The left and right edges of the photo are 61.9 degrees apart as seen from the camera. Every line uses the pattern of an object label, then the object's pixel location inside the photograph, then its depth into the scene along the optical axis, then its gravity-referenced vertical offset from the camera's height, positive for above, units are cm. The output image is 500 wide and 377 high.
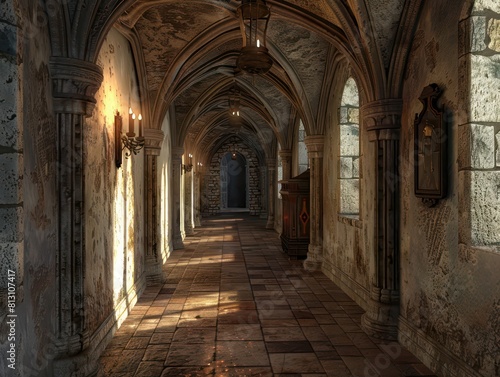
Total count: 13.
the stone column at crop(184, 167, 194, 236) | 1475 -48
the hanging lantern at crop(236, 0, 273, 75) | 460 +160
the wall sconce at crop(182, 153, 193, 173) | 1459 +84
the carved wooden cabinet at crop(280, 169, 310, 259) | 968 -65
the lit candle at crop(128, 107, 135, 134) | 505 +83
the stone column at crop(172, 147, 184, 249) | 1124 -11
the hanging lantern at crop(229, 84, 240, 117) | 1201 +277
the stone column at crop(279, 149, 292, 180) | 1302 +86
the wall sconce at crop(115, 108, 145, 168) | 496 +65
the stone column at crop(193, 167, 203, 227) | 1766 -42
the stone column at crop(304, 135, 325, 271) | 831 -24
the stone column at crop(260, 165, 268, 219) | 2064 -17
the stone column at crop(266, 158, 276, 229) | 1645 +7
